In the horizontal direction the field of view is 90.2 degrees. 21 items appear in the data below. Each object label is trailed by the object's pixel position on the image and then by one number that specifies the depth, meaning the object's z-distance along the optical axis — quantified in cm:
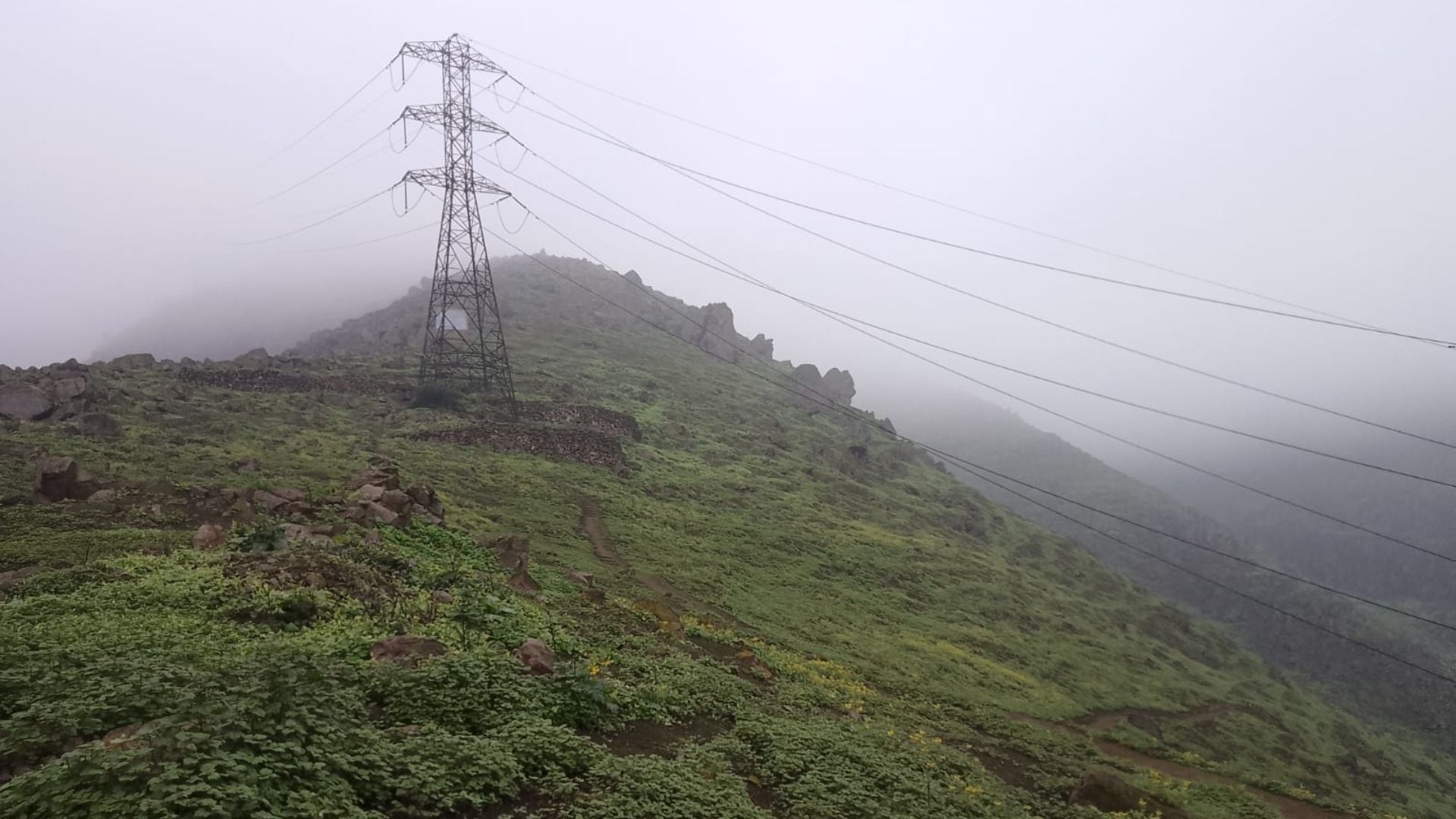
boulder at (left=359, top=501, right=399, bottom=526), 2045
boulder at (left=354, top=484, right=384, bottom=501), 2155
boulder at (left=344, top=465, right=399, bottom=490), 2347
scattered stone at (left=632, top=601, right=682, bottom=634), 1936
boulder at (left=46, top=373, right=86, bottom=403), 3172
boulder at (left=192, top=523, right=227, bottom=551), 1594
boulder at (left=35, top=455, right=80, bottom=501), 1883
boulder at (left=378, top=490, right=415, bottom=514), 2180
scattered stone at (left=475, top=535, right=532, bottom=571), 2121
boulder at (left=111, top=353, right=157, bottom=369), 4494
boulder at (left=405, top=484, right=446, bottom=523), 2348
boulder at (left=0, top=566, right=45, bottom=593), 1242
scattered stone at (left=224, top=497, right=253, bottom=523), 1867
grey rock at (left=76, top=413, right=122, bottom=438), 2894
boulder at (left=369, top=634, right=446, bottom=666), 1152
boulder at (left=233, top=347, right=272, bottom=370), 5253
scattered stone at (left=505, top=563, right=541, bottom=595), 1898
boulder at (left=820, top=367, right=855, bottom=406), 10838
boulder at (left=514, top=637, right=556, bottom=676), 1263
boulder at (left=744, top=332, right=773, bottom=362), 11708
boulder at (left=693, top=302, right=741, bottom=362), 10988
